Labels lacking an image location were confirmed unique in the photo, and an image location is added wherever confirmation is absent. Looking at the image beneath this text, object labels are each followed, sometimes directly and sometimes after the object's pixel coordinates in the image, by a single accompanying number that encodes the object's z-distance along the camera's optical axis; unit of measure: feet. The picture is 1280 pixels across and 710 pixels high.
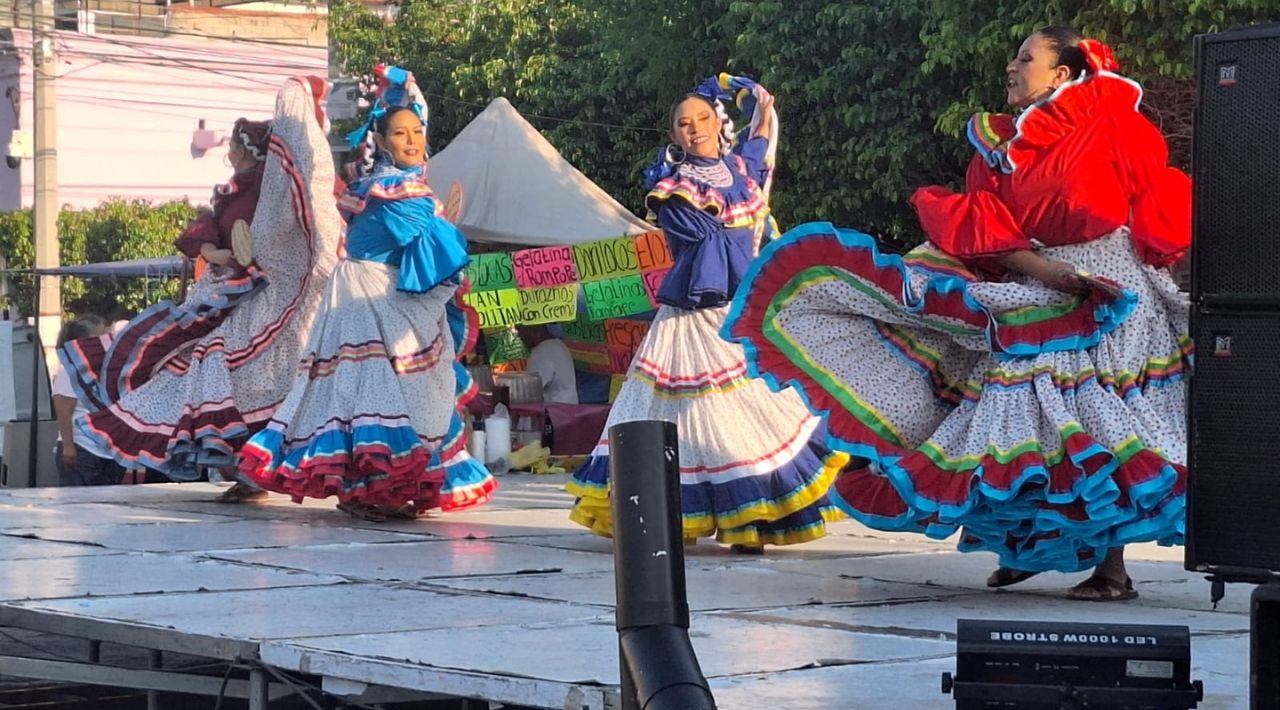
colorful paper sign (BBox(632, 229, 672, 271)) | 40.24
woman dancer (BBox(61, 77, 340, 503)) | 26.45
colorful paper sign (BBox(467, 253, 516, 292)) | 42.35
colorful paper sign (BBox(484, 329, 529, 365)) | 44.55
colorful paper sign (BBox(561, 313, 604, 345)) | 44.02
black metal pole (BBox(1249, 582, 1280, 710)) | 10.20
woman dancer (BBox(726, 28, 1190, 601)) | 16.07
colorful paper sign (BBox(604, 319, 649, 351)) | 42.79
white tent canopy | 46.39
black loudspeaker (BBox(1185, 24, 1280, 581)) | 11.22
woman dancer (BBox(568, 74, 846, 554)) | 20.77
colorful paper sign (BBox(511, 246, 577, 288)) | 41.75
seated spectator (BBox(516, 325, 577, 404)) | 44.06
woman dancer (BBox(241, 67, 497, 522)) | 24.14
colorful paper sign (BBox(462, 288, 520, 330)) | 42.16
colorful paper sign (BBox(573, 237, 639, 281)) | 40.88
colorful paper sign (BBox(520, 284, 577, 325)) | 41.47
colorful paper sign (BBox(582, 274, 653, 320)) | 40.65
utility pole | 75.97
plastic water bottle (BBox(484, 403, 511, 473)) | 38.40
